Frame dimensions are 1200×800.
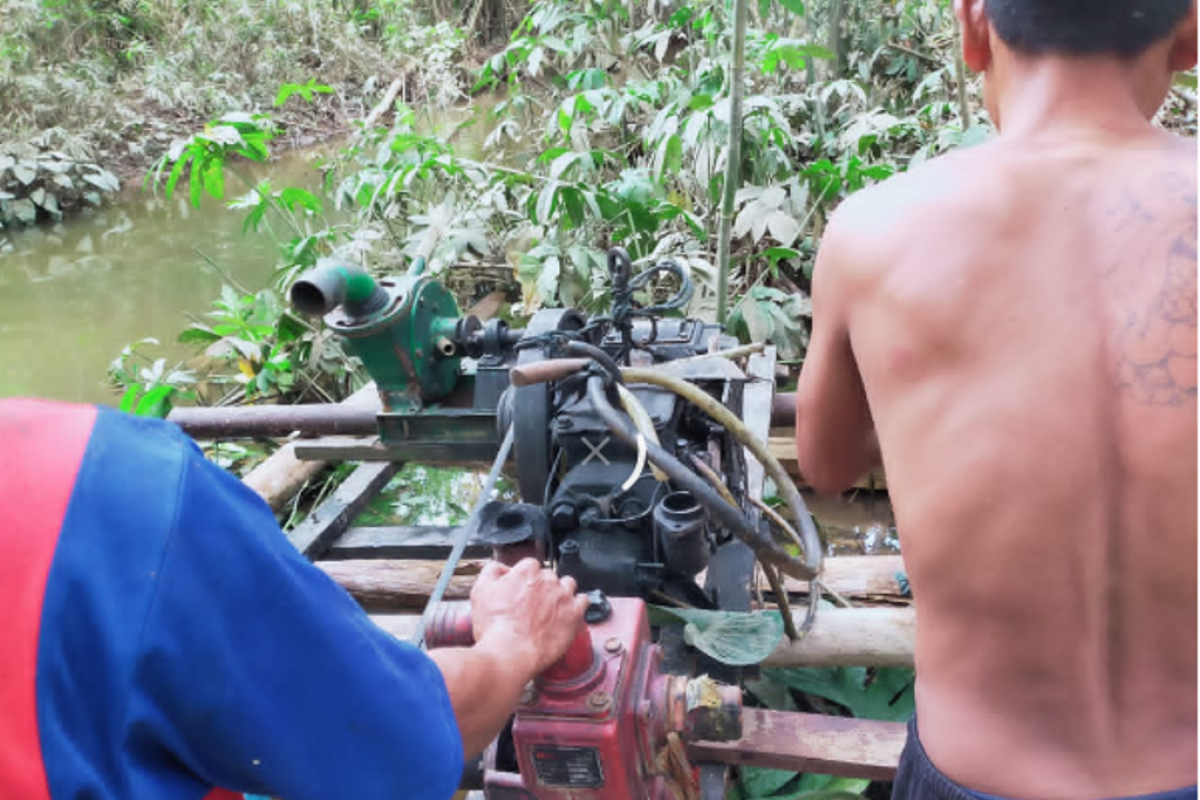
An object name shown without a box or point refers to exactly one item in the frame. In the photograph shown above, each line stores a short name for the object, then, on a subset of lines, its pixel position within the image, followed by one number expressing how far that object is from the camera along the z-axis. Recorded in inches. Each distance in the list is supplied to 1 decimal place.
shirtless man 35.4
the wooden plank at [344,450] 93.7
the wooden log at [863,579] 92.0
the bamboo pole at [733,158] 112.2
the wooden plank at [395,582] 93.2
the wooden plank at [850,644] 76.5
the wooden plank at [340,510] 103.8
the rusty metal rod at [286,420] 88.5
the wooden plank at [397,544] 104.3
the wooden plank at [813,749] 64.1
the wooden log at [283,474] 117.5
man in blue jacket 25.9
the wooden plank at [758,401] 87.0
